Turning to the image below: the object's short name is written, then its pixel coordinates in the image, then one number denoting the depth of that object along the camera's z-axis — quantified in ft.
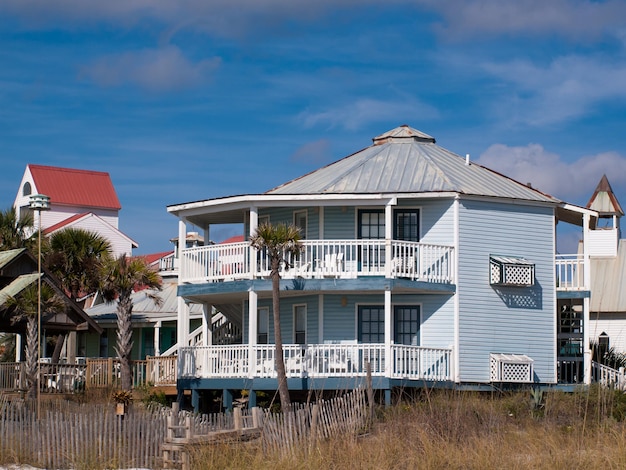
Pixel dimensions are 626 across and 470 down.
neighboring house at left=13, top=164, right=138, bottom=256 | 226.99
